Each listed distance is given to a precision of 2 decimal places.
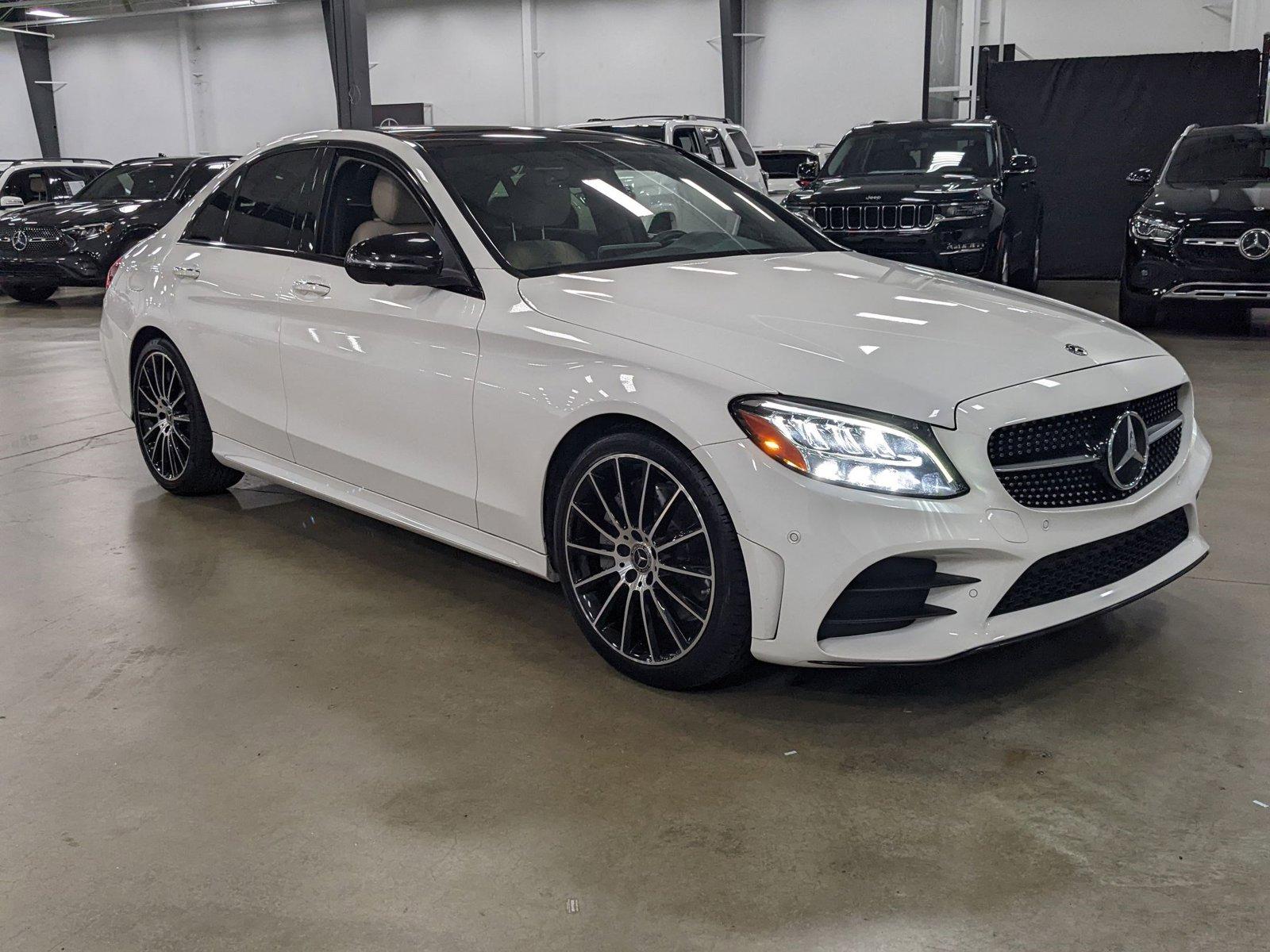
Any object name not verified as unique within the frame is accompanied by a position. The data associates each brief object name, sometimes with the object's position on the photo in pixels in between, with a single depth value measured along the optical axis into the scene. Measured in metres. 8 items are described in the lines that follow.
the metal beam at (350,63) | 14.18
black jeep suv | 8.82
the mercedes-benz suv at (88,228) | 11.80
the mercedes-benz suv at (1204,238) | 8.06
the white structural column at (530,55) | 23.78
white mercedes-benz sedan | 2.58
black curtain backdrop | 12.94
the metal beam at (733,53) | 21.36
